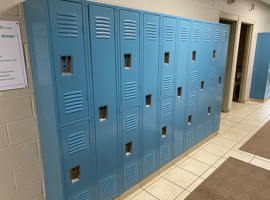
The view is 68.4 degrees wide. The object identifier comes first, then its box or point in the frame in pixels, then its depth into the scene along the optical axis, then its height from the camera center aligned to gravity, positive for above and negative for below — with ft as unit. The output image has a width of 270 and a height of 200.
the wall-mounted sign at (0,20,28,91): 5.97 -0.01
